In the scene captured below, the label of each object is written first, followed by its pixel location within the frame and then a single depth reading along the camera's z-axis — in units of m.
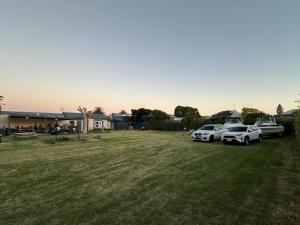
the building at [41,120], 25.35
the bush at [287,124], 17.15
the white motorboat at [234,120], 21.93
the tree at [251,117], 21.79
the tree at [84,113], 21.89
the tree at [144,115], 46.30
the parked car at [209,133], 14.54
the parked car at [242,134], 12.75
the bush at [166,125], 31.67
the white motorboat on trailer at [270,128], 15.99
